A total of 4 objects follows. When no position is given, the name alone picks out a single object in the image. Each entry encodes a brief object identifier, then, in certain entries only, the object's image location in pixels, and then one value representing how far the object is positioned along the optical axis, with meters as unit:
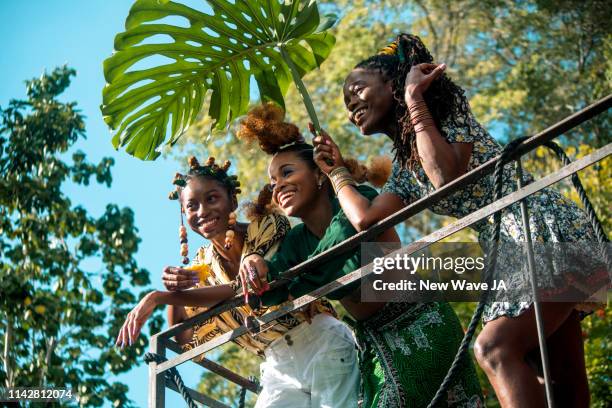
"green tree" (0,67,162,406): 8.25
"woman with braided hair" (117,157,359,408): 4.27
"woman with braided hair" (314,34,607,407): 3.23
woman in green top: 3.80
